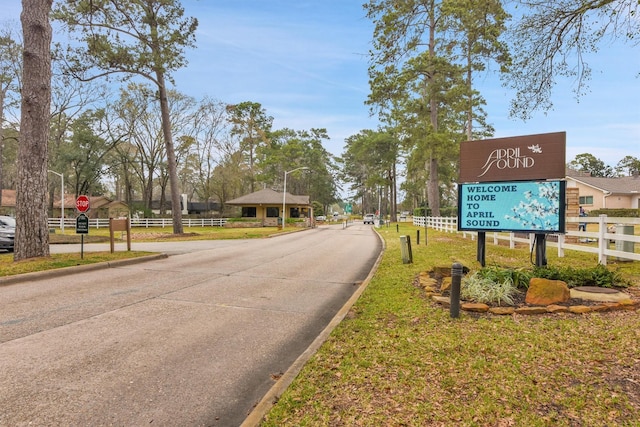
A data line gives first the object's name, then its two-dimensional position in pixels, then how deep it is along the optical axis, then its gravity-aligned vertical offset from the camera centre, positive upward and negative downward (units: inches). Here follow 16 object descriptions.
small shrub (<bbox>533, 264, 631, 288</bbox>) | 255.9 -47.8
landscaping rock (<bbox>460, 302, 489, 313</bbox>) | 220.2 -60.2
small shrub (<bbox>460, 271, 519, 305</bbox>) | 234.8 -54.5
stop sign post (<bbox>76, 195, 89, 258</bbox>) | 457.7 -11.3
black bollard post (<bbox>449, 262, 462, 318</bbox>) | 210.8 -48.0
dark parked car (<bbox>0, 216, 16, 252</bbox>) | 607.0 -48.3
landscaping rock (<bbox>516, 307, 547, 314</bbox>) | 212.7 -59.3
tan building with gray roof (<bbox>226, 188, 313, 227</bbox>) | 1872.5 +19.4
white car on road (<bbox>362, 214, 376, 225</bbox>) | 2477.4 -67.6
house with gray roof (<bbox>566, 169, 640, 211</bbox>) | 1472.7 +82.6
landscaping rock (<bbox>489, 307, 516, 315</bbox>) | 215.0 -60.5
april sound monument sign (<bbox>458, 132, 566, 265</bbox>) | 321.4 +24.7
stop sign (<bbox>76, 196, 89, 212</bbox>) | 466.6 +5.9
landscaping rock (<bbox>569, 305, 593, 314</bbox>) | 207.6 -57.6
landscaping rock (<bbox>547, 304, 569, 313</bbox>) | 210.8 -58.3
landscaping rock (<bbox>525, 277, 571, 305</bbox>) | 225.8 -52.2
